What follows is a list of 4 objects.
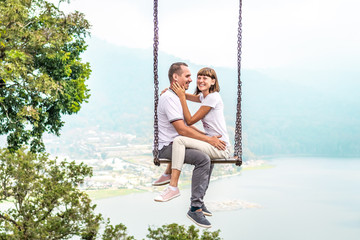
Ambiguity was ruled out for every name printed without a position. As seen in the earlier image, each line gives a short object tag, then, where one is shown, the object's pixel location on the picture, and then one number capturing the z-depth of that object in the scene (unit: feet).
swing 14.42
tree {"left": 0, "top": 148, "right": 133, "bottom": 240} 31.89
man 14.23
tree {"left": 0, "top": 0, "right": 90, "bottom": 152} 33.47
